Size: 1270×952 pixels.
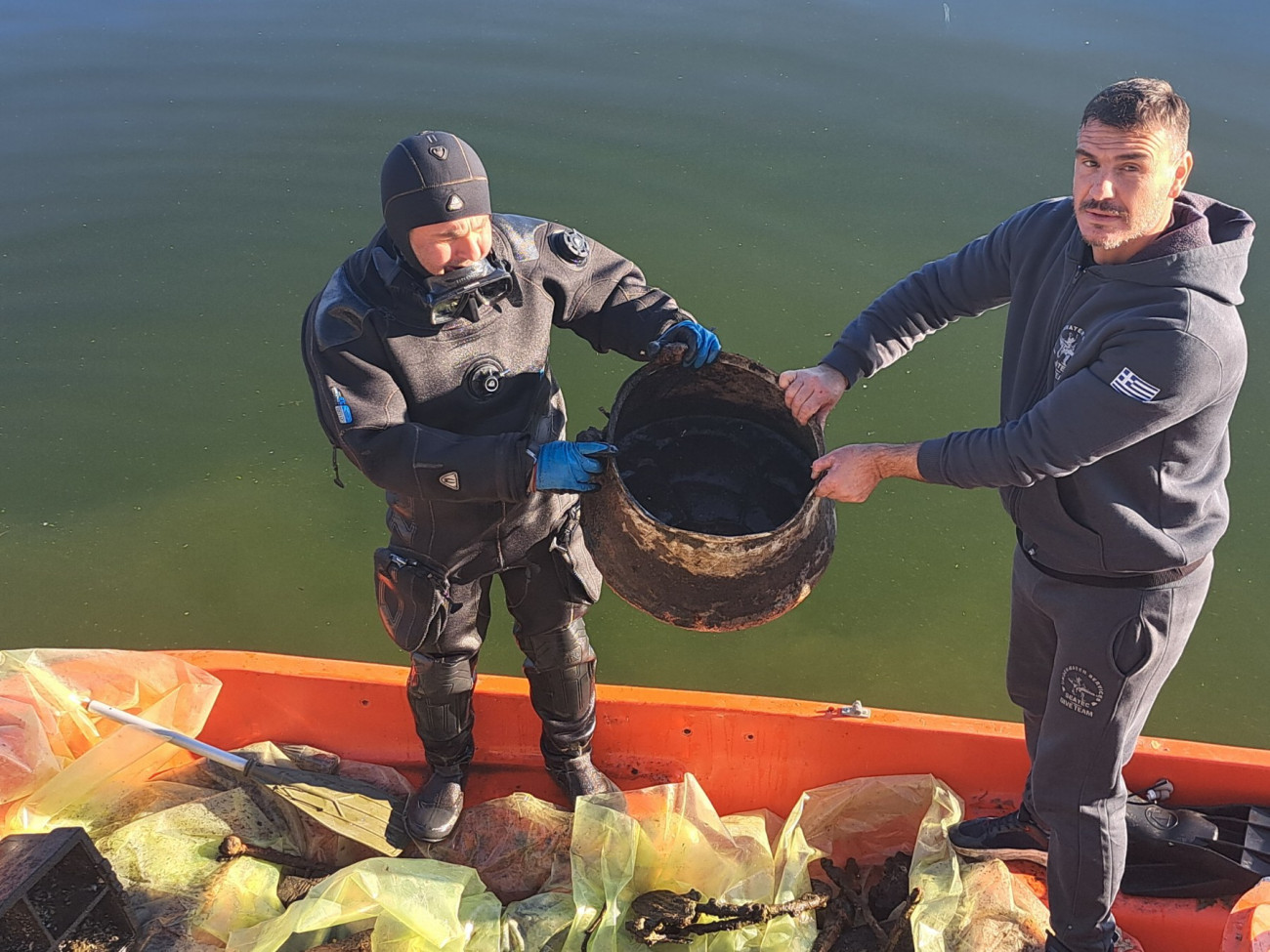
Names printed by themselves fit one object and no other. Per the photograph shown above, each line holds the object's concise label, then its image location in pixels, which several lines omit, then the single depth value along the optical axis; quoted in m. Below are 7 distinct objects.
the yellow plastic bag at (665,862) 2.30
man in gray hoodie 1.72
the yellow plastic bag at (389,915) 2.22
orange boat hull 2.62
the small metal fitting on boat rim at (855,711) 2.66
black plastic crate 2.19
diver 2.06
